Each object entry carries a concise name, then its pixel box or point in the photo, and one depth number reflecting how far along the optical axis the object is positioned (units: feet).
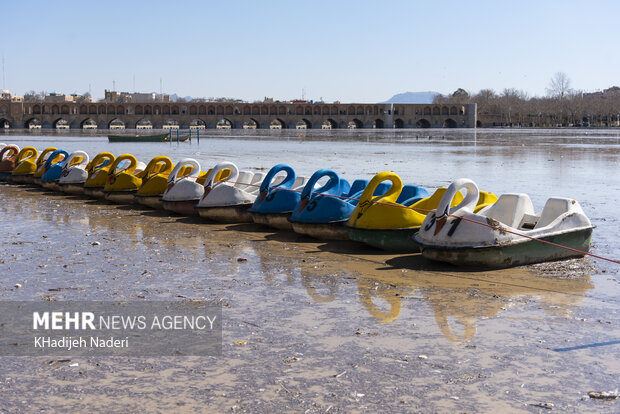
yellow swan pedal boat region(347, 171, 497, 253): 26.27
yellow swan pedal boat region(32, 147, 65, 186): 52.06
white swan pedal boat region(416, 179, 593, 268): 23.13
